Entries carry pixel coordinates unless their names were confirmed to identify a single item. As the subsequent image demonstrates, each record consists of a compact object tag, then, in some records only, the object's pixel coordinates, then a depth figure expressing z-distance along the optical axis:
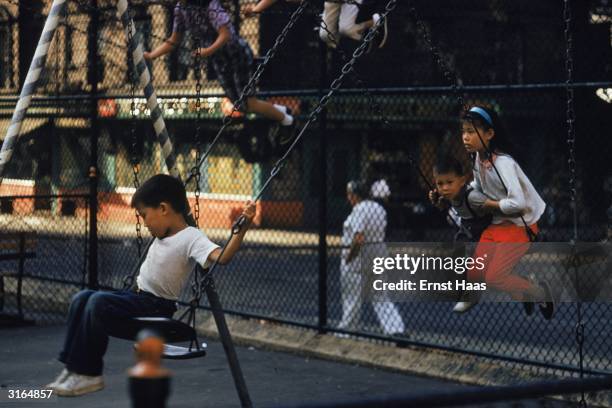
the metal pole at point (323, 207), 20.10
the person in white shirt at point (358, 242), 22.55
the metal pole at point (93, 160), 23.93
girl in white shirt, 12.81
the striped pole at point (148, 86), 13.79
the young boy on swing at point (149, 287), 11.85
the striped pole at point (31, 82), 13.89
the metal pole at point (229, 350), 13.01
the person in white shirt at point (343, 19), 19.63
